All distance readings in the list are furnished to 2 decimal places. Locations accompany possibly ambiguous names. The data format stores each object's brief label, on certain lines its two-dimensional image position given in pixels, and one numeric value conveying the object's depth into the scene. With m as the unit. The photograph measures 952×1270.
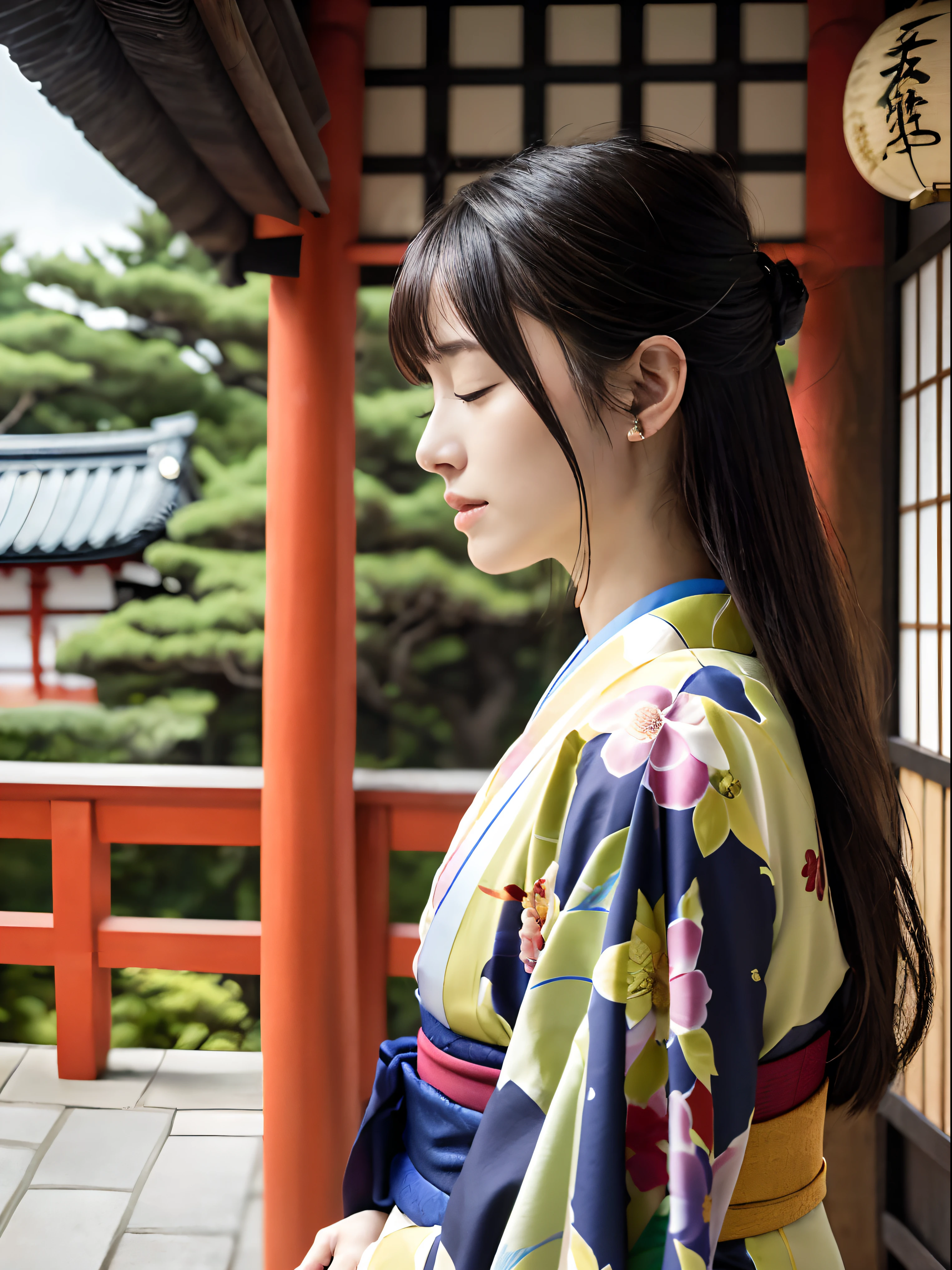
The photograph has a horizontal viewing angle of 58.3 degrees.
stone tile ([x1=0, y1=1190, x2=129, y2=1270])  2.03
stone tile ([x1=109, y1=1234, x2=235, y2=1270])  2.04
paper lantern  1.45
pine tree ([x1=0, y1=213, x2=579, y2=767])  5.09
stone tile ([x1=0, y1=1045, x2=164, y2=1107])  2.52
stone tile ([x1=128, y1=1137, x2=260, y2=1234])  2.15
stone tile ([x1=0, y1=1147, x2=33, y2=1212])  2.22
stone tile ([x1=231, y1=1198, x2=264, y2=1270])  2.05
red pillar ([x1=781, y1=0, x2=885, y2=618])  1.91
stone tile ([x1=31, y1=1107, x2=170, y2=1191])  2.26
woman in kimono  0.54
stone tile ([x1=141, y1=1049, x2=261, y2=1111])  2.54
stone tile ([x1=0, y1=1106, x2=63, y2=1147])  2.36
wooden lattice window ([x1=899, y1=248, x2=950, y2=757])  1.85
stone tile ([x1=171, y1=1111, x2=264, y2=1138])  2.43
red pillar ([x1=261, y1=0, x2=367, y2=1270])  1.92
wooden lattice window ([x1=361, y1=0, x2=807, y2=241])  2.02
